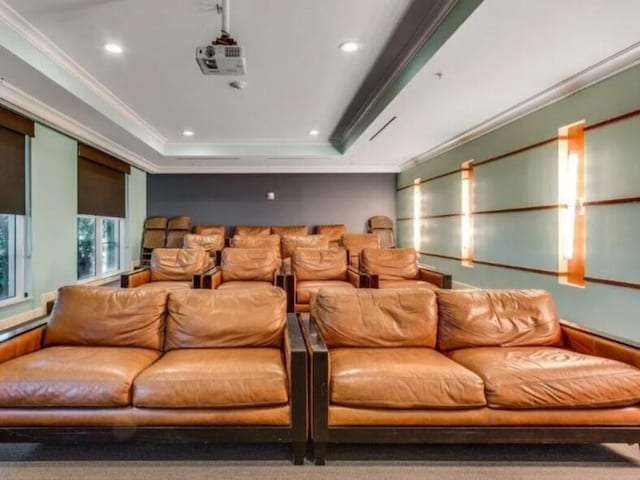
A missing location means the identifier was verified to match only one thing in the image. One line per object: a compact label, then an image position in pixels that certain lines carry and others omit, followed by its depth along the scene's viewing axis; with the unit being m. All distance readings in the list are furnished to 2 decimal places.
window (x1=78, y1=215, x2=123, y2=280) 5.91
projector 2.55
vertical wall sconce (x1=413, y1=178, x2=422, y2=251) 7.66
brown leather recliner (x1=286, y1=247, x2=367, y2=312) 4.36
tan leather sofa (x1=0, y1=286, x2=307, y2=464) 1.80
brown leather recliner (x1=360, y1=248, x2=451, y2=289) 4.50
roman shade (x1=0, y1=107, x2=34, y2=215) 3.95
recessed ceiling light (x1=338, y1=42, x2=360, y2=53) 3.41
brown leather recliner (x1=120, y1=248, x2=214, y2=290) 4.53
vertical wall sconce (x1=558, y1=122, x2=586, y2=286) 3.75
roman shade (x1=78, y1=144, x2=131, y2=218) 5.55
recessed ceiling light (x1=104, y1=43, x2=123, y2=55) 3.37
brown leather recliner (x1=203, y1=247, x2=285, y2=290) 4.50
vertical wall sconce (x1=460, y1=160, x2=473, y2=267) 5.71
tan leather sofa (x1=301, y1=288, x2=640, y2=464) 1.82
